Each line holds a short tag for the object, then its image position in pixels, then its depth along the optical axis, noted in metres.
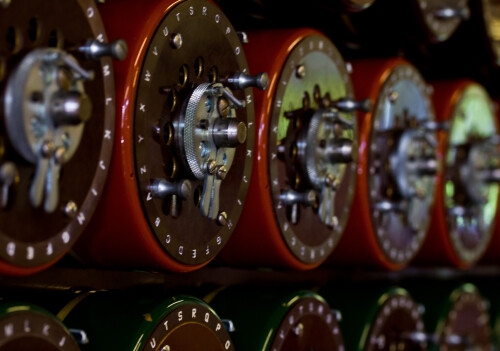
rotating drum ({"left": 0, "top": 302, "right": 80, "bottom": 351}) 0.63
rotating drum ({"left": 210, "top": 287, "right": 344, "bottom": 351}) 0.75
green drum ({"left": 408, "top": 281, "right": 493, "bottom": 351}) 0.95
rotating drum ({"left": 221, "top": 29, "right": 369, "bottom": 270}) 0.75
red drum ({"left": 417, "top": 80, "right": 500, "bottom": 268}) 0.94
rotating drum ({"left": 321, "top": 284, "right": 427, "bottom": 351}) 0.85
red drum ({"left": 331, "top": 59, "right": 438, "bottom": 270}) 0.84
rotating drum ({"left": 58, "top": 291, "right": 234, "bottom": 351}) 0.68
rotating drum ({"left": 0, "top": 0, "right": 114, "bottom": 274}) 0.62
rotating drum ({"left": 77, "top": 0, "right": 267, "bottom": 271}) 0.67
